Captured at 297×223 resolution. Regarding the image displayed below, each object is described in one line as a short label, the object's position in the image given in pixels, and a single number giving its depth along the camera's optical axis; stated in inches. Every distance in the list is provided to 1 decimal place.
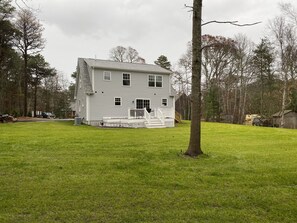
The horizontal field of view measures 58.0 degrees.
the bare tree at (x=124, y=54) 1756.9
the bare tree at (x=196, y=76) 276.8
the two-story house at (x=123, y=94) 804.0
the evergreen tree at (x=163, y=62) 1862.0
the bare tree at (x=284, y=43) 1070.4
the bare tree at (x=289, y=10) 969.9
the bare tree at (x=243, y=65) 1360.7
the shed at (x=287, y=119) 1215.1
